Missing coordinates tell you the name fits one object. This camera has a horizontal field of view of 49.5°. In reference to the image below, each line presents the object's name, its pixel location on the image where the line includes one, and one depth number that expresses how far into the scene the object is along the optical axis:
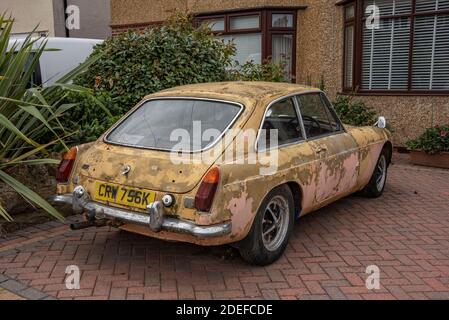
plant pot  8.16
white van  9.02
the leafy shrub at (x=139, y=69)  6.14
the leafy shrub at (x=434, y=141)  8.20
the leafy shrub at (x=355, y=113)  9.07
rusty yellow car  3.65
